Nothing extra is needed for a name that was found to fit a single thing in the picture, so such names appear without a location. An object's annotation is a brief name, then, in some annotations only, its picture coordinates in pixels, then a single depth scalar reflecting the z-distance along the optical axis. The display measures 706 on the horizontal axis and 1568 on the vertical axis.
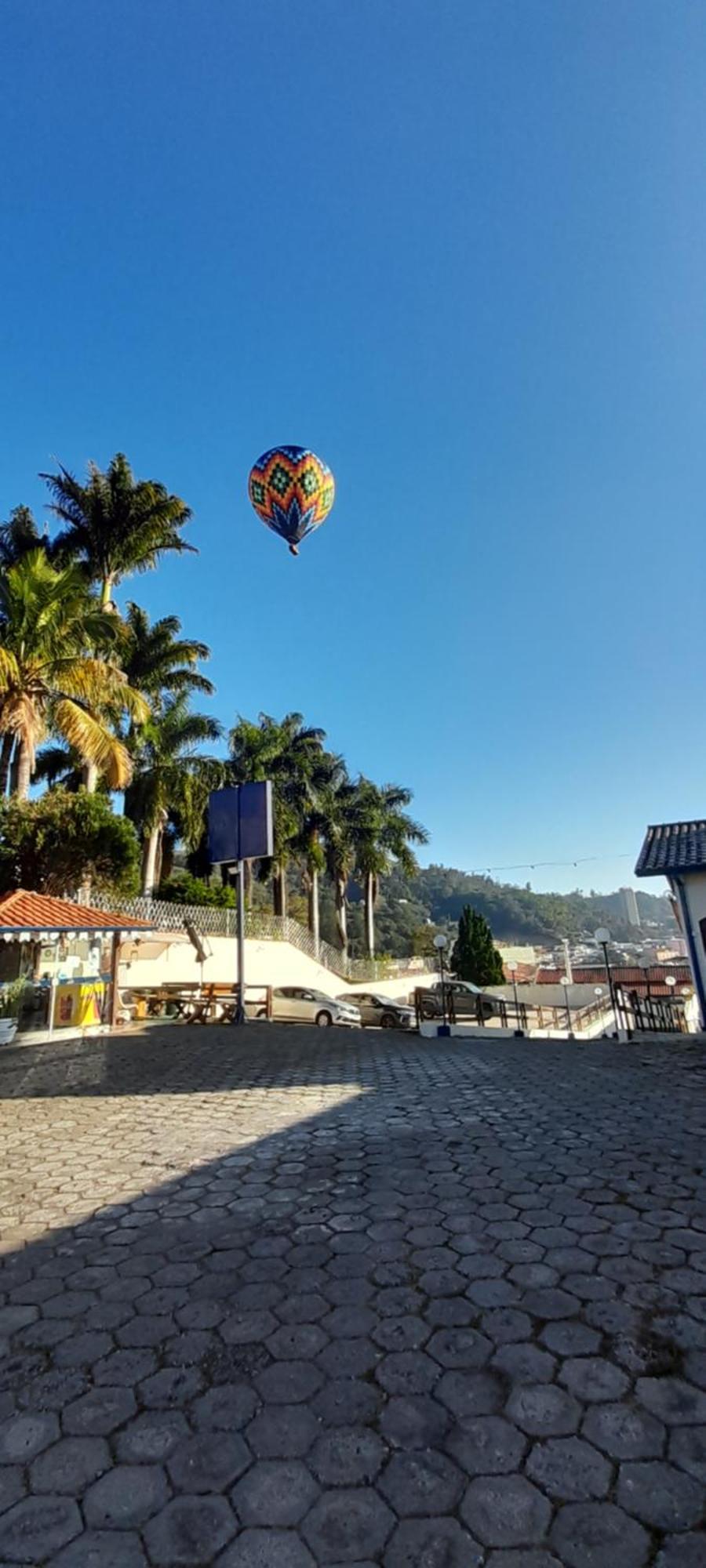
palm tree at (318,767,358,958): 37.75
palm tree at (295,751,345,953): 35.50
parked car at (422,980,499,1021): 19.49
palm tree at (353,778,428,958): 40.78
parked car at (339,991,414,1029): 20.81
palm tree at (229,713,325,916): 32.03
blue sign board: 16.38
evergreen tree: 34.25
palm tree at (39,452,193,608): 23.69
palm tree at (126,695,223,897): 25.53
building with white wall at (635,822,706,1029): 11.92
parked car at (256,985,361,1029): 18.52
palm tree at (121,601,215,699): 26.77
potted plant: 12.09
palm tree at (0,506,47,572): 23.41
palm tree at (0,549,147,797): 15.70
